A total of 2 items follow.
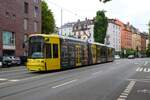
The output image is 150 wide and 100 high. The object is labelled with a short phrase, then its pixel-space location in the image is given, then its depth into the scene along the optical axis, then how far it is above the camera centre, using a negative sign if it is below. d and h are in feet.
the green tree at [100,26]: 135.58 +22.74
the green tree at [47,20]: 121.21 +25.00
